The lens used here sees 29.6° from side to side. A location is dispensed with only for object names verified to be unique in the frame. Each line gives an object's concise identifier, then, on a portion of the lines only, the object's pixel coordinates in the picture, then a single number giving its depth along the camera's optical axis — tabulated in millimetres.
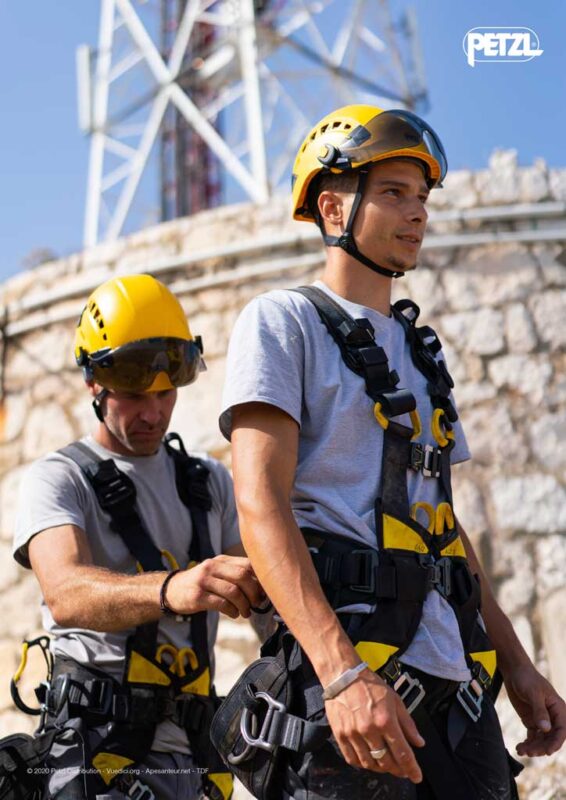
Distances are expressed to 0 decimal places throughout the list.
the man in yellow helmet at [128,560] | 3107
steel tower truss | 9773
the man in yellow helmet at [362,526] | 2225
